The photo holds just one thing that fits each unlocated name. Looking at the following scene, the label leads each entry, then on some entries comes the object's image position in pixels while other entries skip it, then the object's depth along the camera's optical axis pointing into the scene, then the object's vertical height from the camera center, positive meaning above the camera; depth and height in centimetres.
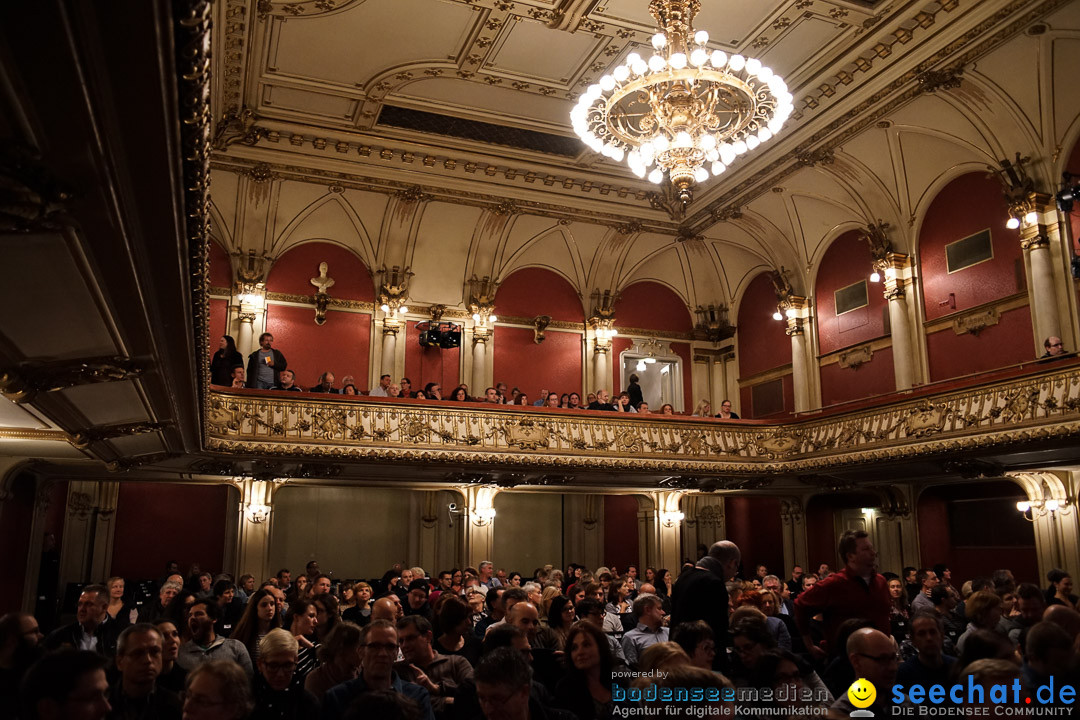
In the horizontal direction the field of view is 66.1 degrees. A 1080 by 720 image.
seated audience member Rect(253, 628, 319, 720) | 402 -67
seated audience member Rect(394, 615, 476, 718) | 435 -67
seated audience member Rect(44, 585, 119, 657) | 554 -55
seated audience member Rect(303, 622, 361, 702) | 424 -60
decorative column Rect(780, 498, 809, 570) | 1617 +23
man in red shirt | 504 -32
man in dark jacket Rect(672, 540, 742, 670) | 480 -33
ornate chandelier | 922 +501
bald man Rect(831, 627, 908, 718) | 376 -53
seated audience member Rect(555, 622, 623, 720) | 409 -66
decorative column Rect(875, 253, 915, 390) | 1424 +389
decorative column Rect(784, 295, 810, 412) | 1648 +386
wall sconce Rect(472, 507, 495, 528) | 1439 +42
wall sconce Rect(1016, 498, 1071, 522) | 1184 +51
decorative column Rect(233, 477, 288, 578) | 1316 +26
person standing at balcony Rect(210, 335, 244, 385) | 1227 +260
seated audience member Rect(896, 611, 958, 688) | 425 -60
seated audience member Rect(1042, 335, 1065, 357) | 1079 +252
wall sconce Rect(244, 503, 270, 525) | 1334 +43
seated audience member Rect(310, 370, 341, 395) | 1277 +238
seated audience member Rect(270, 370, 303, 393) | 1255 +238
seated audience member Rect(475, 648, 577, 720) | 319 -54
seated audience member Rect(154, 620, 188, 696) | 445 -63
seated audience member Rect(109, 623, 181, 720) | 379 -64
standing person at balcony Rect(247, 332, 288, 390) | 1262 +264
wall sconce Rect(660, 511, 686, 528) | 1559 +45
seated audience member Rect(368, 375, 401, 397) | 1367 +255
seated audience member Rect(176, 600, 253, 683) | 494 -61
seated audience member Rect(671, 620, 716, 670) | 426 -51
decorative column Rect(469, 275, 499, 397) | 1689 +439
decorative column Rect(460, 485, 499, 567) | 1416 +33
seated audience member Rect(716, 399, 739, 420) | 1516 +236
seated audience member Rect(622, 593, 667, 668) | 546 -56
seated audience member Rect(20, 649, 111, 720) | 285 -50
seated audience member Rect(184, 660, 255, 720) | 303 -55
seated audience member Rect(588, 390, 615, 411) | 1475 +241
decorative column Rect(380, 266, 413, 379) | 1630 +448
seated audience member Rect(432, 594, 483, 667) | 509 -52
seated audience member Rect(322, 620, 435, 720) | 372 -57
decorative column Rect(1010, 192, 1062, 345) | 1192 +398
